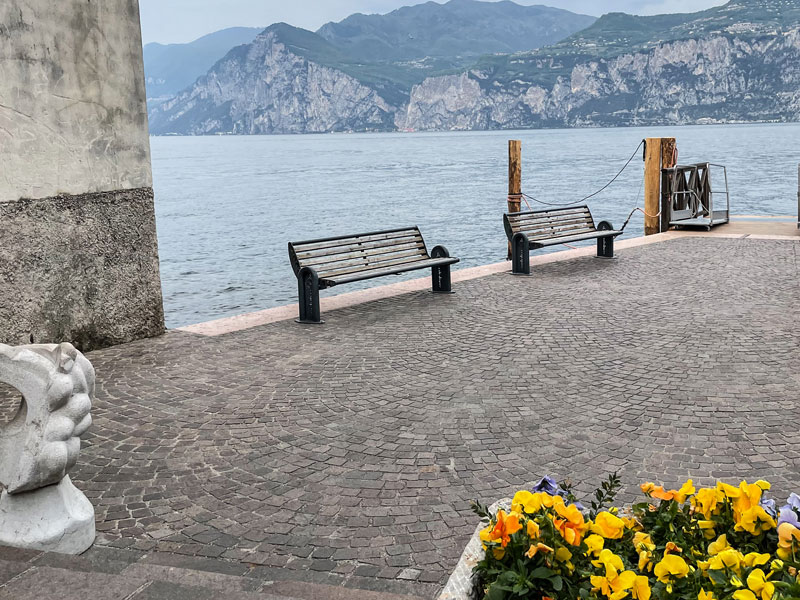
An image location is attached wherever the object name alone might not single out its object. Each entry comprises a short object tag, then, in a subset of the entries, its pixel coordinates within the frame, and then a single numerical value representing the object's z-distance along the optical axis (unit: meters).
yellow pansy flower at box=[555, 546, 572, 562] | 2.20
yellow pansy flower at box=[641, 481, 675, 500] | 2.51
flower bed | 2.08
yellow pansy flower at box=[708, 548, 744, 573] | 2.11
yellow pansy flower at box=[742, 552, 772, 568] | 2.11
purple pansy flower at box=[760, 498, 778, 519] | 2.39
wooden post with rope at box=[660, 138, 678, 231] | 15.55
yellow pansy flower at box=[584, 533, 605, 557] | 2.23
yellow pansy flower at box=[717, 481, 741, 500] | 2.43
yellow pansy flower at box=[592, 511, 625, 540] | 2.33
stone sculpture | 3.41
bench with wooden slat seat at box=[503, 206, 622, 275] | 10.82
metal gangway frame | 15.52
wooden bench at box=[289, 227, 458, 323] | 8.13
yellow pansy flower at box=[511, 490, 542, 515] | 2.37
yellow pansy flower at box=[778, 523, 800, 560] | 2.20
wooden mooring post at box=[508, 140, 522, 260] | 14.78
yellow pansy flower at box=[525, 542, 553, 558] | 2.18
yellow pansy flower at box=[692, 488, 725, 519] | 2.47
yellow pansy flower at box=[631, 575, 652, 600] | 2.04
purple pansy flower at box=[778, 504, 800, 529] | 2.28
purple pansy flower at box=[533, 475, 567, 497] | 2.59
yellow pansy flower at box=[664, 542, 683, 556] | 2.26
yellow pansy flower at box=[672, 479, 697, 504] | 2.50
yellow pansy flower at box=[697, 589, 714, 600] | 1.98
